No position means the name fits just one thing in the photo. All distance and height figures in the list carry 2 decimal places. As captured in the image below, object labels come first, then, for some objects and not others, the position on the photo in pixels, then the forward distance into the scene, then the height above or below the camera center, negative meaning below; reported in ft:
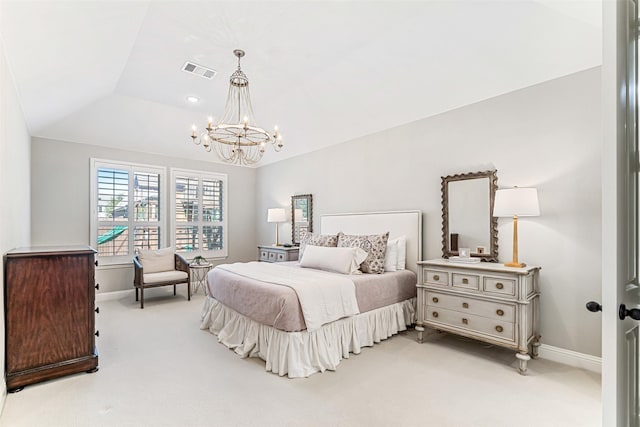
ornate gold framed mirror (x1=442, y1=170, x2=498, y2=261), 11.07 +0.00
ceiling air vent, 12.00 +5.56
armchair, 15.87 -2.96
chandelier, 10.15 +5.00
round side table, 19.66 -4.06
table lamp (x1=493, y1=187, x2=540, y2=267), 9.32 +0.31
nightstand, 17.93 -2.24
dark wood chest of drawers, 7.89 -2.60
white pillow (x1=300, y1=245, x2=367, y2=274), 11.91 -1.70
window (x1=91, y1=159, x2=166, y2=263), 17.37 +0.32
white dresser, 8.95 -2.68
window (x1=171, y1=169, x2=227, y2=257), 20.11 +0.15
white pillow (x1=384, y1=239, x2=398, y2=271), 12.80 -1.73
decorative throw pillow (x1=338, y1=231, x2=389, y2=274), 12.29 -1.28
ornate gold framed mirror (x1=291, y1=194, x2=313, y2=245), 18.80 -0.02
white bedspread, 9.07 -2.32
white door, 3.74 +0.04
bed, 8.86 -3.20
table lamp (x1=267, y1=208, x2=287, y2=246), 19.44 -0.03
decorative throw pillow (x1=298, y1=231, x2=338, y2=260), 14.06 -1.17
